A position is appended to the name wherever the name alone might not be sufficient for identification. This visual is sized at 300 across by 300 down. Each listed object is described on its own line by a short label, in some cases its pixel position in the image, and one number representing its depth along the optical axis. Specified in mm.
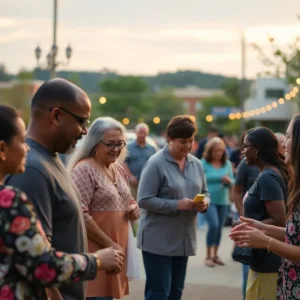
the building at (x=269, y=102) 91938
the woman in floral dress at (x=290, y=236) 4992
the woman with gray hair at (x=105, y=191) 6309
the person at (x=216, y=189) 12906
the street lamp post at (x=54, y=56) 27469
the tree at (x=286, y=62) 24450
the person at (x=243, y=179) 8977
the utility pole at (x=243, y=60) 57762
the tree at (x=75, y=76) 117988
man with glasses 4164
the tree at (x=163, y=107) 160775
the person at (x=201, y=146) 16500
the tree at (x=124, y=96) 154875
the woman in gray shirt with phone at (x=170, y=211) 7691
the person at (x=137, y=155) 15164
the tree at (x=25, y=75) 91625
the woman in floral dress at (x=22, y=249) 3439
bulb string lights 26102
